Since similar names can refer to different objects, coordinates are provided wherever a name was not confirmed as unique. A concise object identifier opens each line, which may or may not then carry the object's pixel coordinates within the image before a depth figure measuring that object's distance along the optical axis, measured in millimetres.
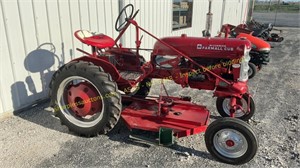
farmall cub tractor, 2914
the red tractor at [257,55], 6211
